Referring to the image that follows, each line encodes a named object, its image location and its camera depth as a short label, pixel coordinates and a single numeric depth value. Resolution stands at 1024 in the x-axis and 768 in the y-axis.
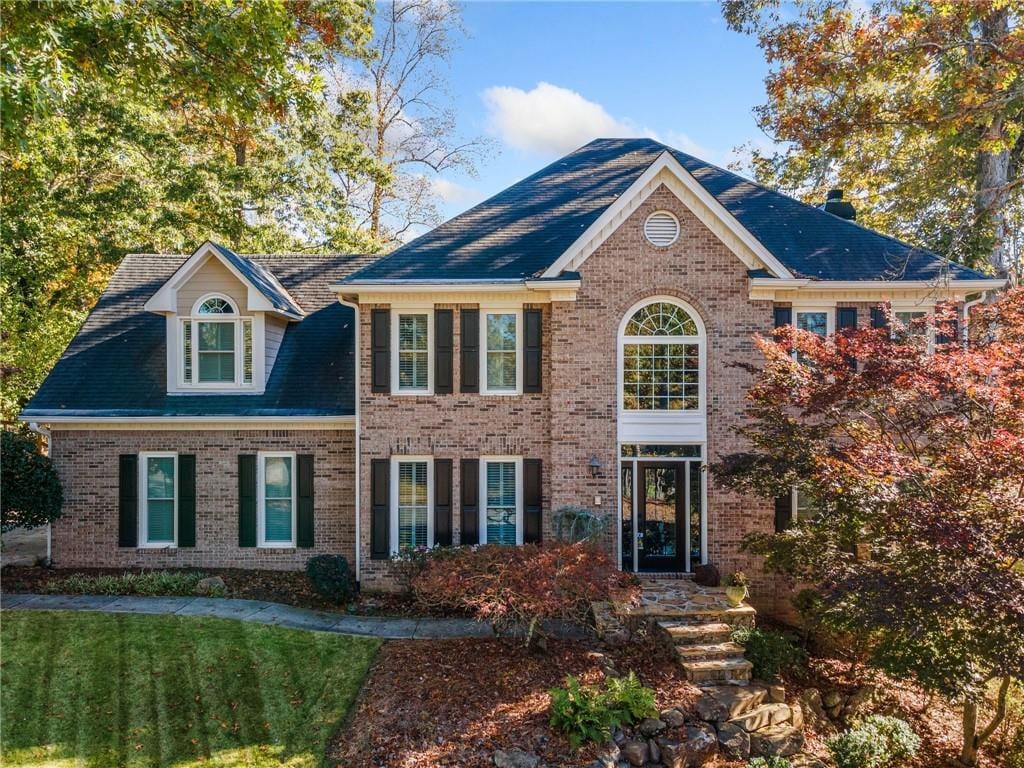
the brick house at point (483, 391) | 11.51
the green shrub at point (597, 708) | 7.18
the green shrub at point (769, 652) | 8.62
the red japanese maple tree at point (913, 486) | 6.75
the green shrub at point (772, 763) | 7.19
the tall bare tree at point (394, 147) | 25.36
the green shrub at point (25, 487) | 11.71
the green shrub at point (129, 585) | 11.41
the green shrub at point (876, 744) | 7.26
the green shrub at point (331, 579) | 11.09
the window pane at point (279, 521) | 12.91
